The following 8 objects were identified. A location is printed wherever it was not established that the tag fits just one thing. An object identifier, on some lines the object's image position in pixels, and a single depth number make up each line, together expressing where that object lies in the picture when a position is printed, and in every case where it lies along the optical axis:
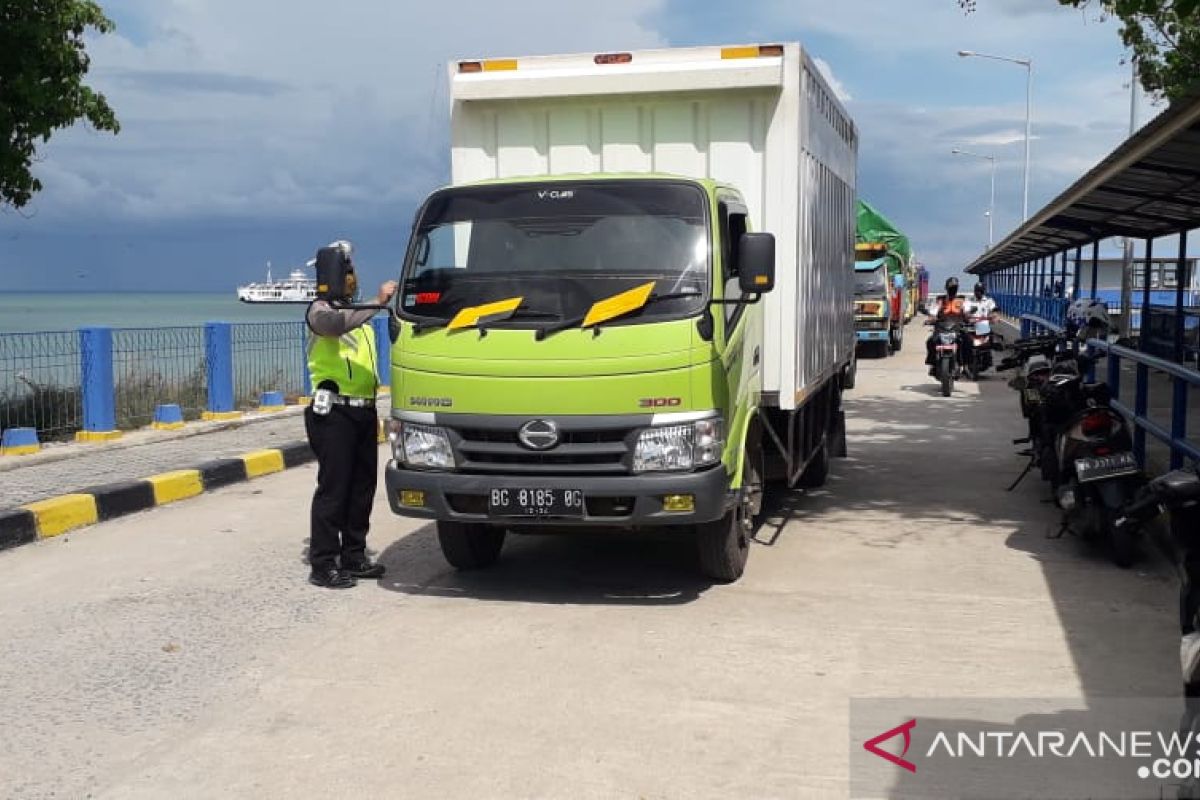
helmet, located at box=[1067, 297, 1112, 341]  12.38
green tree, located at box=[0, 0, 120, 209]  11.16
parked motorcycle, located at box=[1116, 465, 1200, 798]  3.36
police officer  6.16
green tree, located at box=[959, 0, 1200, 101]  15.00
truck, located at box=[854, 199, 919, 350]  25.86
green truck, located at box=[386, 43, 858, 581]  5.53
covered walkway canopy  7.69
